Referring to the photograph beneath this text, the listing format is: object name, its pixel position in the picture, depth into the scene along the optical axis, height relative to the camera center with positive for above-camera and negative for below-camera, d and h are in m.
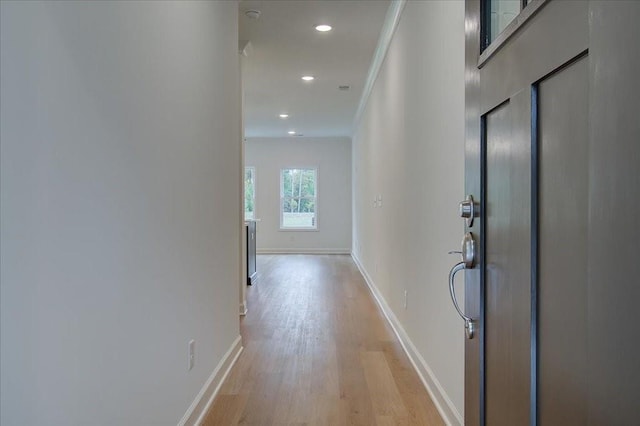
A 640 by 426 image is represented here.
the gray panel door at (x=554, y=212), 0.55 -0.01
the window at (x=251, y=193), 11.34 +0.26
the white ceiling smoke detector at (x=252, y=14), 3.88 +1.53
